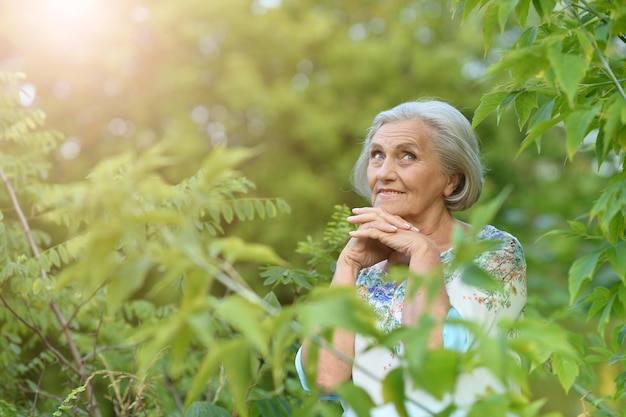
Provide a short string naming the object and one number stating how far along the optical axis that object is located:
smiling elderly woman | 2.67
